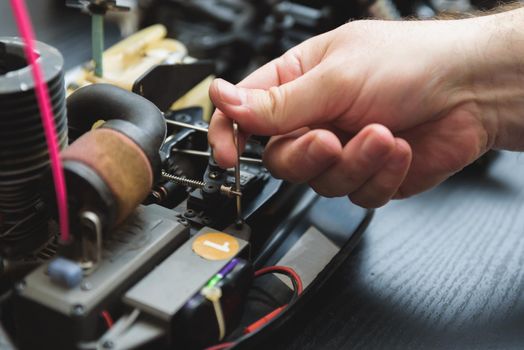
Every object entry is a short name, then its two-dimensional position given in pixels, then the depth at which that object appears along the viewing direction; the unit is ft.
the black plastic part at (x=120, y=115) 1.52
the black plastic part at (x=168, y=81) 1.82
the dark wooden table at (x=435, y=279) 1.65
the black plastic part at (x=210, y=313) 1.46
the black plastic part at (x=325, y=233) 1.56
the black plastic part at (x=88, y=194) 1.44
